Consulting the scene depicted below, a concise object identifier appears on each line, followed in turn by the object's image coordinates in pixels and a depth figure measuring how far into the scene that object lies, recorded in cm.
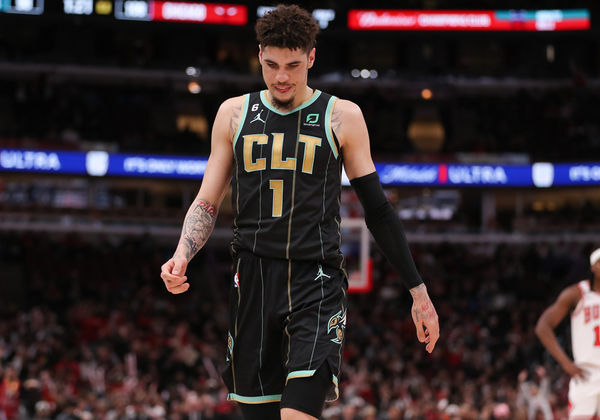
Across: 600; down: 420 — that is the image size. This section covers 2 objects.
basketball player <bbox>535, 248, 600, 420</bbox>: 1524
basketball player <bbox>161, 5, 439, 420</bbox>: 835
